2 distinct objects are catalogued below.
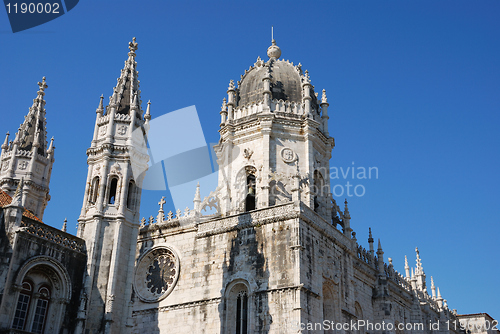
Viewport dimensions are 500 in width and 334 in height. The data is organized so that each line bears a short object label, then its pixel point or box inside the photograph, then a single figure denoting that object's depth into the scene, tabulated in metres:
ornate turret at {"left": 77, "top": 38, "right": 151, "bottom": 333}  23.73
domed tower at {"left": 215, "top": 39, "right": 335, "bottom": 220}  33.78
